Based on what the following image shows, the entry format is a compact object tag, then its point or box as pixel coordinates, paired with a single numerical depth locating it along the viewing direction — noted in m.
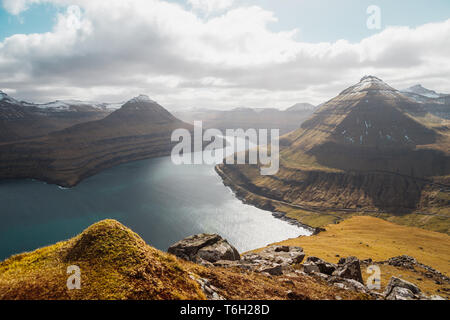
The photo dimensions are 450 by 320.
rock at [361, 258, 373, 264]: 43.88
